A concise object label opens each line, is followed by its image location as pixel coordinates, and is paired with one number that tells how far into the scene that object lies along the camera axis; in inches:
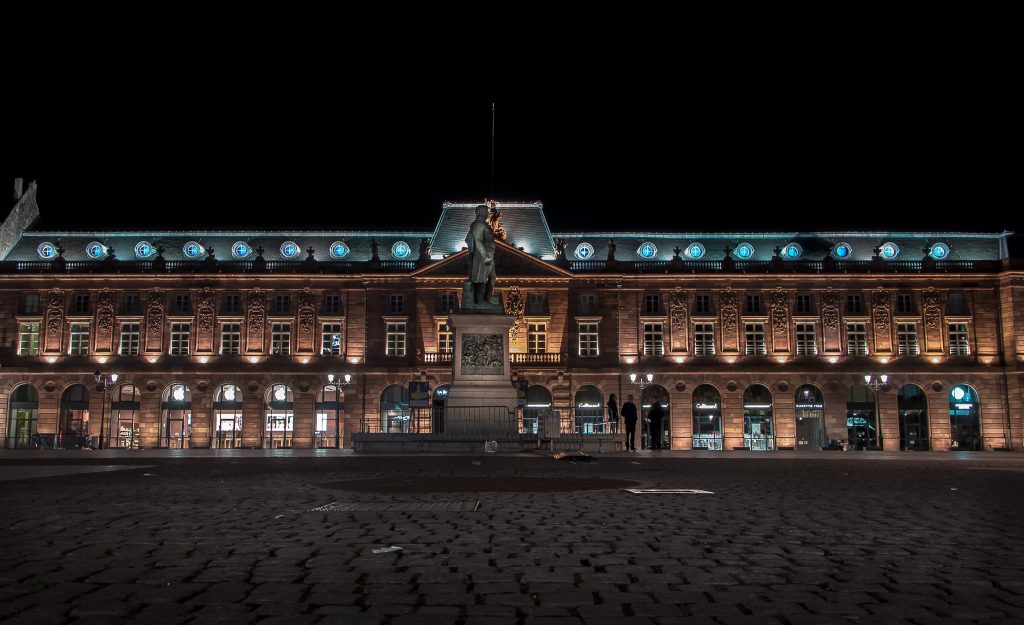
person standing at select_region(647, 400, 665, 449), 1252.5
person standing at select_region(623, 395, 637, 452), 1228.9
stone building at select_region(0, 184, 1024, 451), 2268.7
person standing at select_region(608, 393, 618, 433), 1409.0
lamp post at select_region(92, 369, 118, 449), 2076.8
